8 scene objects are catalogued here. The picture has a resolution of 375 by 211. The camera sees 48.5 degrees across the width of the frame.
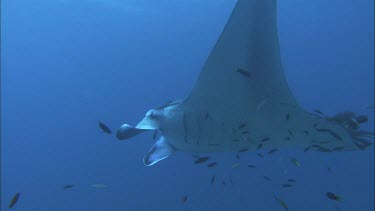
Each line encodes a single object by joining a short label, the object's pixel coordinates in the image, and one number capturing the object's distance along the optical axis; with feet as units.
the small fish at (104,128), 16.76
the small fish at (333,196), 15.42
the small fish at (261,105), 15.65
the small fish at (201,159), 16.98
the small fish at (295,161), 18.02
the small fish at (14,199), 16.76
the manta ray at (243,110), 14.57
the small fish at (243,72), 14.87
